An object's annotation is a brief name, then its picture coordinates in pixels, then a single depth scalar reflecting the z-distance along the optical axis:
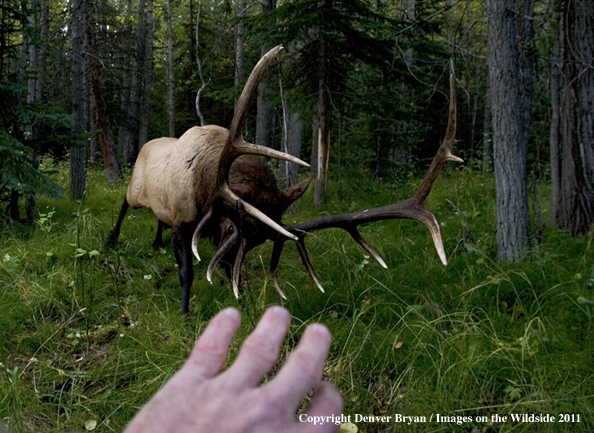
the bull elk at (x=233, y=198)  3.61
